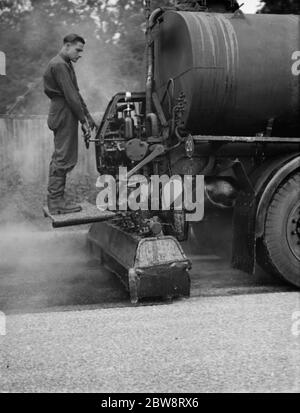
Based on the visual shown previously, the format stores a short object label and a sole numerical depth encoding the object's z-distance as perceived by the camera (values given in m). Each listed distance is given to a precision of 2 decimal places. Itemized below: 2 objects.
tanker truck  4.89
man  5.09
